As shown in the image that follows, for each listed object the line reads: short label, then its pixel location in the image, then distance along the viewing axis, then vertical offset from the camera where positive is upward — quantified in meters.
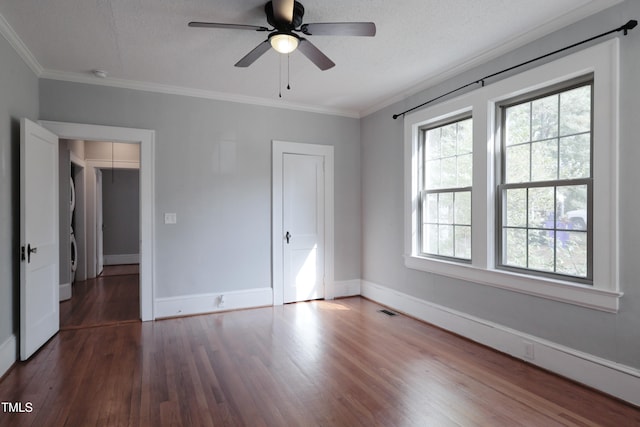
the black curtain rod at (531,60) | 2.30 +1.23
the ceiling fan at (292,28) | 2.27 +1.21
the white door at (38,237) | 3.01 -0.23
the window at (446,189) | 3.68 +0.24
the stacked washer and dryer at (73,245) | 5.97 -0.58
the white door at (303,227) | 4.86 -0.21
